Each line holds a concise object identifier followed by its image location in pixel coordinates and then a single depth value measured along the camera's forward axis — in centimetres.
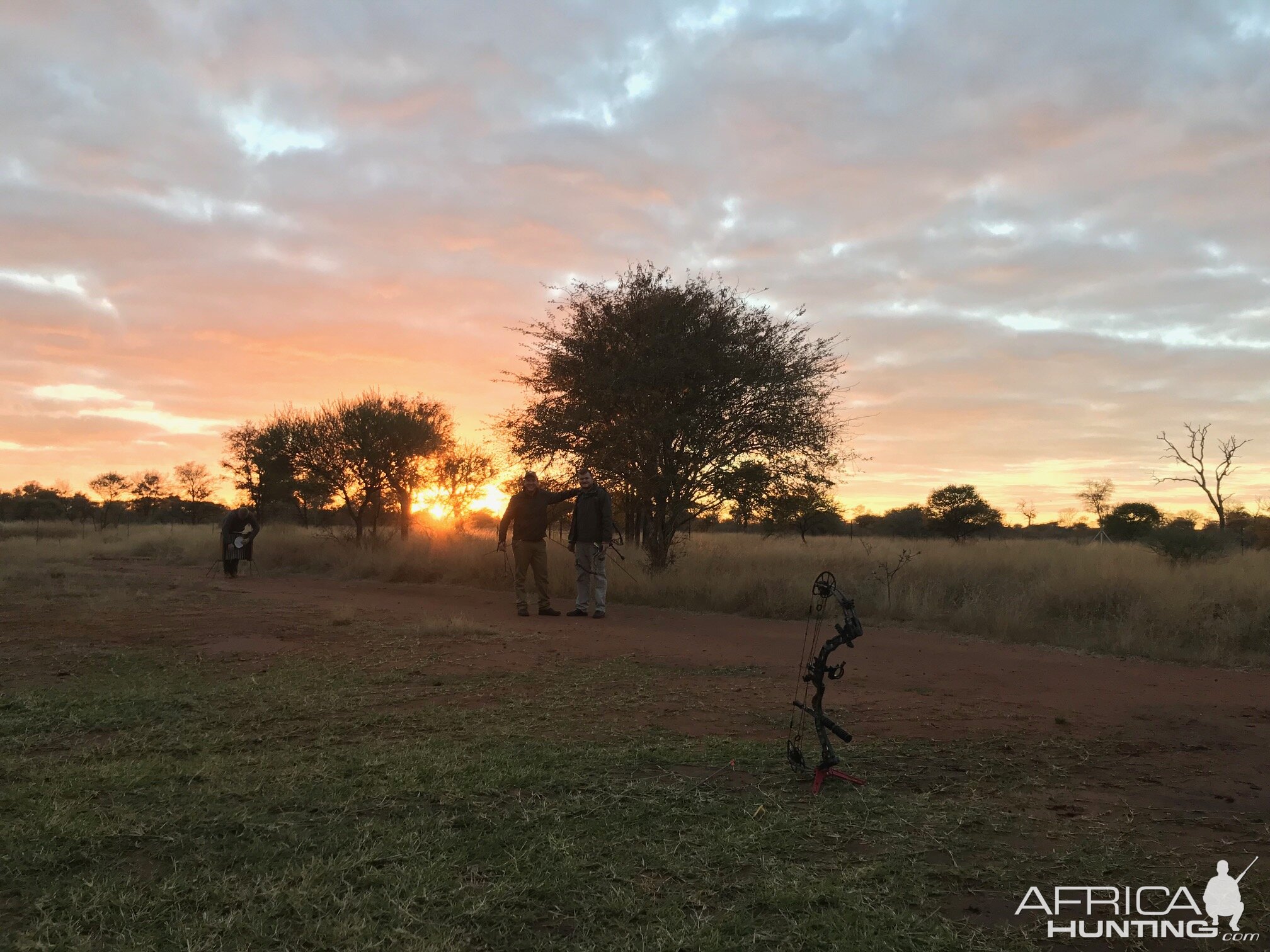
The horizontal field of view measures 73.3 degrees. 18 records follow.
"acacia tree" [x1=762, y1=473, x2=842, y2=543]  1778
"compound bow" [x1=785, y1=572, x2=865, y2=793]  455
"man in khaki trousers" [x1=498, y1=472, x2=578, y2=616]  1262
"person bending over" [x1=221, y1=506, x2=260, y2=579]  1967
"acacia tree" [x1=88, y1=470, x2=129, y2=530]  6228
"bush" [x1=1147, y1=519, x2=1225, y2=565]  1802
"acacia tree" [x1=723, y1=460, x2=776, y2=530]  1744
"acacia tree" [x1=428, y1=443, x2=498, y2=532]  3130
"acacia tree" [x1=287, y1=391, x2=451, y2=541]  2642
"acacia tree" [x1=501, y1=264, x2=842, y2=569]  1670
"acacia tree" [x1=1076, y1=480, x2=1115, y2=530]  6025
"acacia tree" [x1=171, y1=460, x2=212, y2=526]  5856
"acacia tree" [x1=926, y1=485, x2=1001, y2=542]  4653
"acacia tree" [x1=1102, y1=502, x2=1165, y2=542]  4235
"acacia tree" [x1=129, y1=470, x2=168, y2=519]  6150
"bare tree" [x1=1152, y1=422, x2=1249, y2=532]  2414
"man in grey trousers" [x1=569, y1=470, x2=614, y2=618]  1251
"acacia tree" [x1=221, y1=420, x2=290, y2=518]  2939
